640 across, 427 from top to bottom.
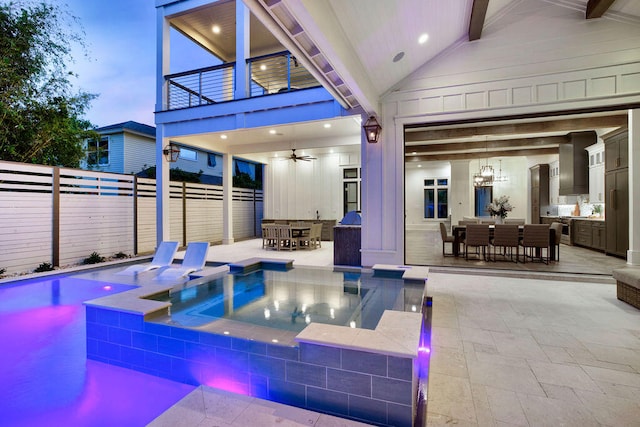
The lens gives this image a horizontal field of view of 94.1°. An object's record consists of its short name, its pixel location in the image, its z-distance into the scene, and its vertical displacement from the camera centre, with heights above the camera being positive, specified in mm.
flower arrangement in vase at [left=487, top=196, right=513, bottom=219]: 7750 +97
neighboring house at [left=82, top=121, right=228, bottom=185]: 11531 +2619
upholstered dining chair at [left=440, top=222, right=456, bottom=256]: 7270 -545
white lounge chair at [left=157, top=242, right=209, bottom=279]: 4961 -815
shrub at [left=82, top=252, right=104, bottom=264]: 6582 -974
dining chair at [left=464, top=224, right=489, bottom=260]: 6430 -442
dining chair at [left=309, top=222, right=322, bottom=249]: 8922 -603
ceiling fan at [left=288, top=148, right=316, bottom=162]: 9645 +1974
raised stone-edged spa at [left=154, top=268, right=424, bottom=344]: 2562 -998
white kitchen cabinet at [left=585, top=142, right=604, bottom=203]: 7941 +1173
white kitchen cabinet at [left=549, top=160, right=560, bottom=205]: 10672 +1165
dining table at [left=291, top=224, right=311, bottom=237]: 8781 -485
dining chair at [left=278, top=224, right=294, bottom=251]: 8625 -580
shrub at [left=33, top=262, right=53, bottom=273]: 5716 -1012
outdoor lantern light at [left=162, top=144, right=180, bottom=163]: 7438 +1582
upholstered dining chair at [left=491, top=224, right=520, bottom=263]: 6270 -438
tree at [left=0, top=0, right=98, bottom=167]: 5910 +2786
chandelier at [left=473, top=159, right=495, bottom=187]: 9859 +1230
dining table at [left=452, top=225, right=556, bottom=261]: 6363 -499
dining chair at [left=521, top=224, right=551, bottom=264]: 6086 -441
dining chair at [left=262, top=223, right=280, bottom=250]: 8758 -573
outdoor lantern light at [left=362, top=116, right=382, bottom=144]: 5328 +1546
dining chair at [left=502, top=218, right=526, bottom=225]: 8492 -187
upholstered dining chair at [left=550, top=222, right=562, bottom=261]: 6234 -342
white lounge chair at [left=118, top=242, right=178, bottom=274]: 5434 -852
